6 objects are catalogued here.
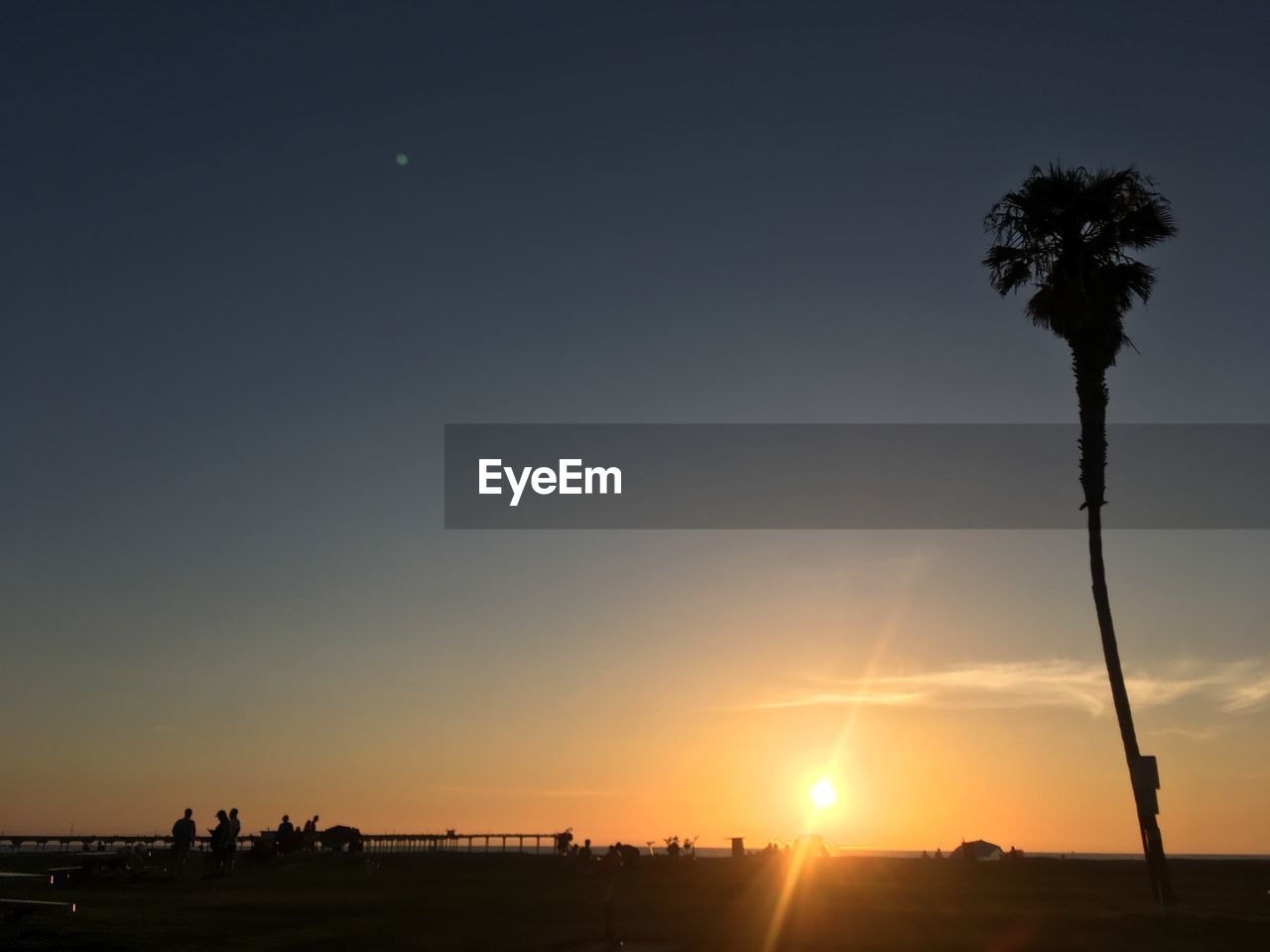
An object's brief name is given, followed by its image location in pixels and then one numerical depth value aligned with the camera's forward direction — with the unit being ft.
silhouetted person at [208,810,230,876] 124.77
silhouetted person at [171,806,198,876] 125.08
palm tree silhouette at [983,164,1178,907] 116.06
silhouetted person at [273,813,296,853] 159.12
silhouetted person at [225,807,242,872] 126.62
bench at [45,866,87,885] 129.08
